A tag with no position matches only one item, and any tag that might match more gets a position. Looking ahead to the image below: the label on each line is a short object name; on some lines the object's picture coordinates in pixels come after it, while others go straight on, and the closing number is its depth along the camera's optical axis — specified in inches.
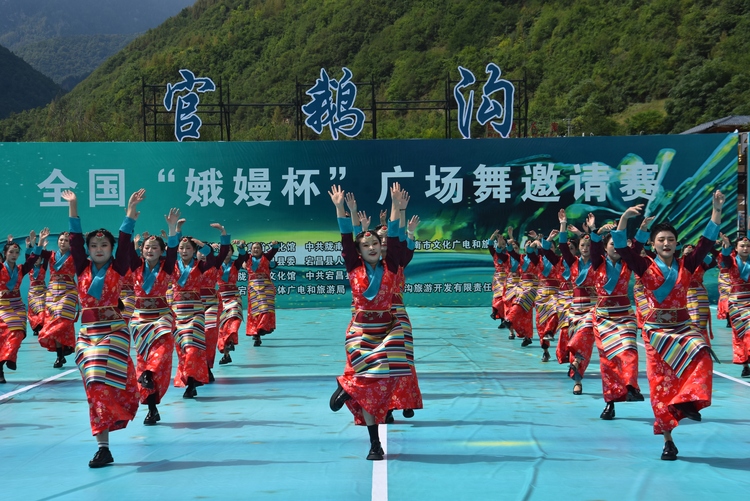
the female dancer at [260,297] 522.0
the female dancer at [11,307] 380.5
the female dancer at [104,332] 225.8
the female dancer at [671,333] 224.2
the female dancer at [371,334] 228.5
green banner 765.3
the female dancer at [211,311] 371.7
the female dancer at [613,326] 279.3
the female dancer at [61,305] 418.3
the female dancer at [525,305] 502.0
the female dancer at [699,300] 427.8
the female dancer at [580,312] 333.4
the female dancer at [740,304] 386.8
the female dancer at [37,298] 511.8
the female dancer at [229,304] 450.6
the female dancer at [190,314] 329.7
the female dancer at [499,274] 569.3
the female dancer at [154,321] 281.3
